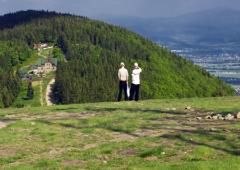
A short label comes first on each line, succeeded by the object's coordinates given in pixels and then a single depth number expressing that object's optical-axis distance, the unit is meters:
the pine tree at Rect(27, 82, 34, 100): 197.25
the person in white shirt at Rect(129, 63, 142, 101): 41.25
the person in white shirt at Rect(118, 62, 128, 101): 42.08
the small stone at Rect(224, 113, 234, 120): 26.11
